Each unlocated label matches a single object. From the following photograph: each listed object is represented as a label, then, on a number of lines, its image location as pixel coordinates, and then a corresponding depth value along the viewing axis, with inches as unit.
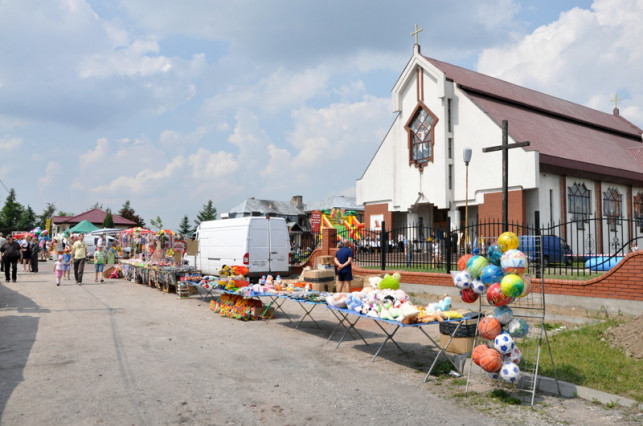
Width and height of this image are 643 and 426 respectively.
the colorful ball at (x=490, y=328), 225.8
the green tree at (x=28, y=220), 2699.3
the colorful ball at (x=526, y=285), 220.1
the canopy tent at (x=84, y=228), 1628.9
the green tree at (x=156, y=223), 2349.8
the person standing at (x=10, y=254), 755.4
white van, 684.7
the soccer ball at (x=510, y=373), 215.3
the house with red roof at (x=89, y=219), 2736.2
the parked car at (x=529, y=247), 293.3
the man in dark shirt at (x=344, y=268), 496.1
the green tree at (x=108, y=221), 2591.0
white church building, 943.7
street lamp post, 616.4
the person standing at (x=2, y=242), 807.1
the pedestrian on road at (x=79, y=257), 714.2
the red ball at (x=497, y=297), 220.9
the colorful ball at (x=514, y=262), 223.8
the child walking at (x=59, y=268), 716.7
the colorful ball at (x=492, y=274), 229.3
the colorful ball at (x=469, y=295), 242.1
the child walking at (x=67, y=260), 780.0
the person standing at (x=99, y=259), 781.9
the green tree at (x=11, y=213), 2615.7
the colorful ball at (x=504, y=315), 227.0
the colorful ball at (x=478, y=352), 221.0
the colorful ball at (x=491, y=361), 215.9
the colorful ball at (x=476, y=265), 236.5
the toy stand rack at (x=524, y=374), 227.5
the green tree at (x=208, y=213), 3270.2
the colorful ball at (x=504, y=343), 218.5
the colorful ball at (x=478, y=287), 235.0
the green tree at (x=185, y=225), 3487.5
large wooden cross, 525.7
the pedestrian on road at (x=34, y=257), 981.8
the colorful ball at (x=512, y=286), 216.4
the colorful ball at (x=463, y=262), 253.3
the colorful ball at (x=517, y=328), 225.9
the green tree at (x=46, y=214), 3538.4
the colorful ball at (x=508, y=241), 232.1
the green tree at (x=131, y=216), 3144.7
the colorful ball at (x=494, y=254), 237.8
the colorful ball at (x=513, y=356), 220.2
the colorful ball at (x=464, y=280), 239.5
